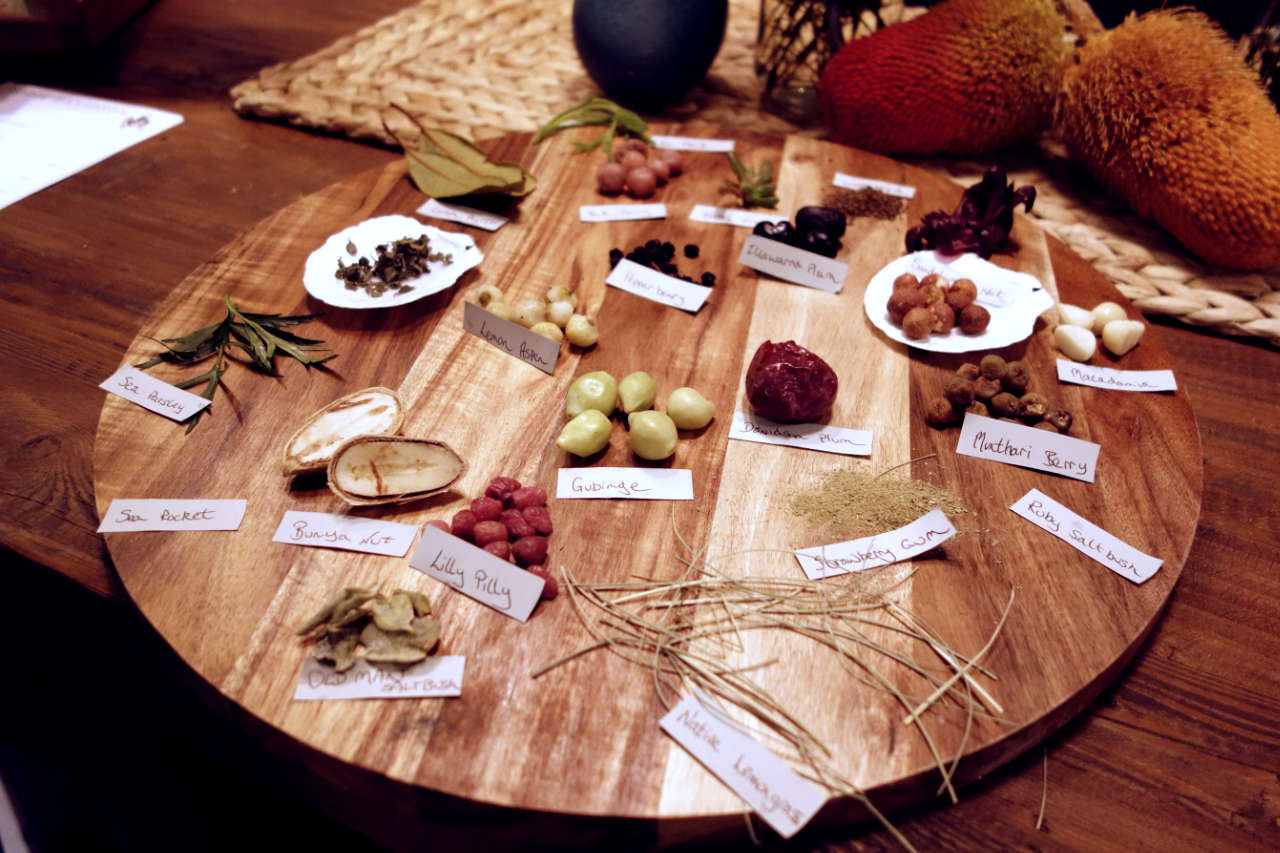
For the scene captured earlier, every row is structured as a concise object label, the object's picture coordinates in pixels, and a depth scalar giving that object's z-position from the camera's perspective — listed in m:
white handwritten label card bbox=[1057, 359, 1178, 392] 0.45
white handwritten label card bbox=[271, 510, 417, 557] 0.38
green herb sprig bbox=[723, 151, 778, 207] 0.56
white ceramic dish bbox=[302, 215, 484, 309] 0.48
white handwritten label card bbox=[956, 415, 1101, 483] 0.41
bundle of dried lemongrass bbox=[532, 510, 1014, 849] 0.32
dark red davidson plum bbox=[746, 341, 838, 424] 0.42
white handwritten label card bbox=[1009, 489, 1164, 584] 0.37
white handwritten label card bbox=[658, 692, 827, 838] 0.30
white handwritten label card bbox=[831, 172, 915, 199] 0.59
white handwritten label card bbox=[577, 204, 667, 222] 0.56
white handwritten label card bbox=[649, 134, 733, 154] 0.63
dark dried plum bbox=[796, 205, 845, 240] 0.53
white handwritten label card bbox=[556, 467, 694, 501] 0.40
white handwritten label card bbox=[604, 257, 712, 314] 0.50
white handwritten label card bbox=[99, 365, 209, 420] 0.43
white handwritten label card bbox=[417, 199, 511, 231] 0.55
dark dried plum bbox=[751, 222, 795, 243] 0.53
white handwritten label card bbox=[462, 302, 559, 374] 0.46
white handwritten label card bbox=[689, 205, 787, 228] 0.56
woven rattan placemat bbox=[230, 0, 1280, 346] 0.56
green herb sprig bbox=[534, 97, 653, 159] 0.62
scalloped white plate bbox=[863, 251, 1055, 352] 0.47
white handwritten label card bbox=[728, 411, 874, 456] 0.42
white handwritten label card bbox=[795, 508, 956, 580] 0.37
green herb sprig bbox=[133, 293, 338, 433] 0.46
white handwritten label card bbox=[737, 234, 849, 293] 0.52
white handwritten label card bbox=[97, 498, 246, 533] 0.38
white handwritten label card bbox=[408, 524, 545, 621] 0.36
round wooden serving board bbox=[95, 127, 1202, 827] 0.32
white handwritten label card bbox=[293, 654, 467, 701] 0.33
